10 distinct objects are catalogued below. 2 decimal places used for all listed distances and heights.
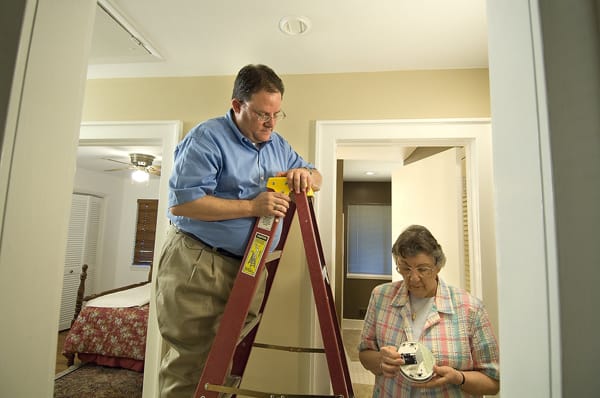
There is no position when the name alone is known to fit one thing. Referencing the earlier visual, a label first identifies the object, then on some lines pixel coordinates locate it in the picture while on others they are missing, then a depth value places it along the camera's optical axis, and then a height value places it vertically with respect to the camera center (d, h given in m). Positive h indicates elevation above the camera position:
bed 3.10 -1.19
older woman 1.09 -0.39
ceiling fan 3.91 +0.93
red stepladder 0.86 -0.24
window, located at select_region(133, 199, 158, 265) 5.81 -0.06
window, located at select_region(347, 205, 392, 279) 5.52 -0.09
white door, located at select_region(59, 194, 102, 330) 4.98 -0.38
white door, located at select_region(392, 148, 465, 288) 1.84 +0.27
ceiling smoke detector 1.29 +0.96
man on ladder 0.98 +0.06
